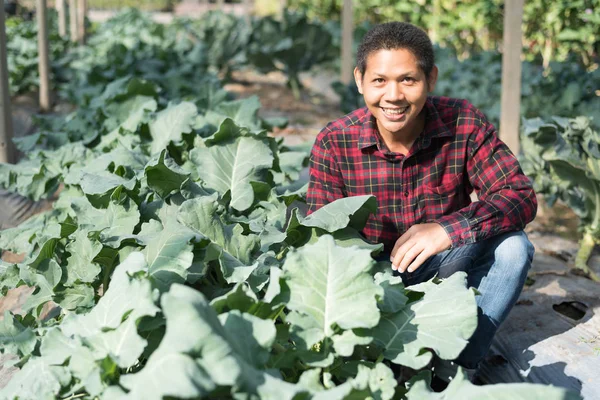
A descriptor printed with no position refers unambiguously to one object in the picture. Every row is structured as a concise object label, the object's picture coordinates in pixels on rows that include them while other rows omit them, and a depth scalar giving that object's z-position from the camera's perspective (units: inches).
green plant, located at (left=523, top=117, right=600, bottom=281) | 140.6
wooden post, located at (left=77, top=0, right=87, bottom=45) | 464.1
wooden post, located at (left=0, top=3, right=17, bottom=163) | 168.2
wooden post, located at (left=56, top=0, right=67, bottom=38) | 449.1
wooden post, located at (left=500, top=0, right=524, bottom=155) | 182.5
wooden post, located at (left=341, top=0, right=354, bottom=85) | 313.0
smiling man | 96.4
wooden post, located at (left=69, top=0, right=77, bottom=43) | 463.6
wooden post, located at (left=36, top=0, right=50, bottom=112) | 265.4
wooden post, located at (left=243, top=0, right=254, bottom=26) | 481.0
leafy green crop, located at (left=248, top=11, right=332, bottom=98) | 338.6
